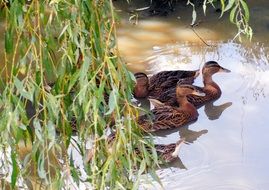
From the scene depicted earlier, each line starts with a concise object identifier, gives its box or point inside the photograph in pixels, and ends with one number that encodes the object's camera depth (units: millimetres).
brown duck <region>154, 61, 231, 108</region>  10297
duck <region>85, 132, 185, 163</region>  8400
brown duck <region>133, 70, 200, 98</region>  10398
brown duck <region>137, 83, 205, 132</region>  9562
